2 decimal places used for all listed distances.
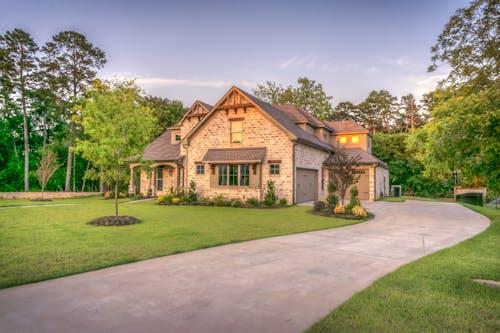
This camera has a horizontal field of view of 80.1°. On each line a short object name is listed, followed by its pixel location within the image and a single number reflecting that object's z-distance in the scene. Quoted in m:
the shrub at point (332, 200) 15.56
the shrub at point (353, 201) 14.61
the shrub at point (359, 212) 13.59
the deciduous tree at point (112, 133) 11.93
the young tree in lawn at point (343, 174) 14.92
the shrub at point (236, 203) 18.76
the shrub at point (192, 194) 20.39
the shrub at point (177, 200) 19.92
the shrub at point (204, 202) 19.73
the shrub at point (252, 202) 18.44
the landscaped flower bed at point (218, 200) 18.39
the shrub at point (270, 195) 18.06
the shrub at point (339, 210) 14.31
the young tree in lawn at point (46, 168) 23.94
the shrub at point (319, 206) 15.39
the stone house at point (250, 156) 19.42
